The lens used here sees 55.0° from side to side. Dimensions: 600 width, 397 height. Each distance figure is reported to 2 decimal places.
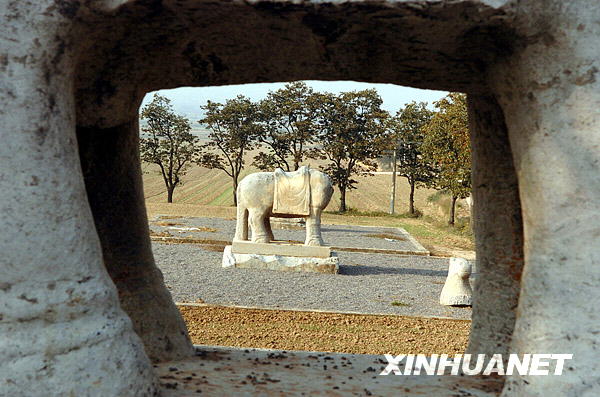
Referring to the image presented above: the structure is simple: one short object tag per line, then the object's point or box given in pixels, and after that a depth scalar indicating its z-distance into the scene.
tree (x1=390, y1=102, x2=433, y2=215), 29.45
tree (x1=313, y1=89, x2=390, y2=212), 29.27
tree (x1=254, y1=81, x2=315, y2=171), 29.98
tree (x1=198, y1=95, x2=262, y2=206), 30.20
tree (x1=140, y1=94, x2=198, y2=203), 30.56
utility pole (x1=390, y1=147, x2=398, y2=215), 28.99
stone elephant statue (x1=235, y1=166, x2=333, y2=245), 11.80
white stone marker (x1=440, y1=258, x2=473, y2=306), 8.85
